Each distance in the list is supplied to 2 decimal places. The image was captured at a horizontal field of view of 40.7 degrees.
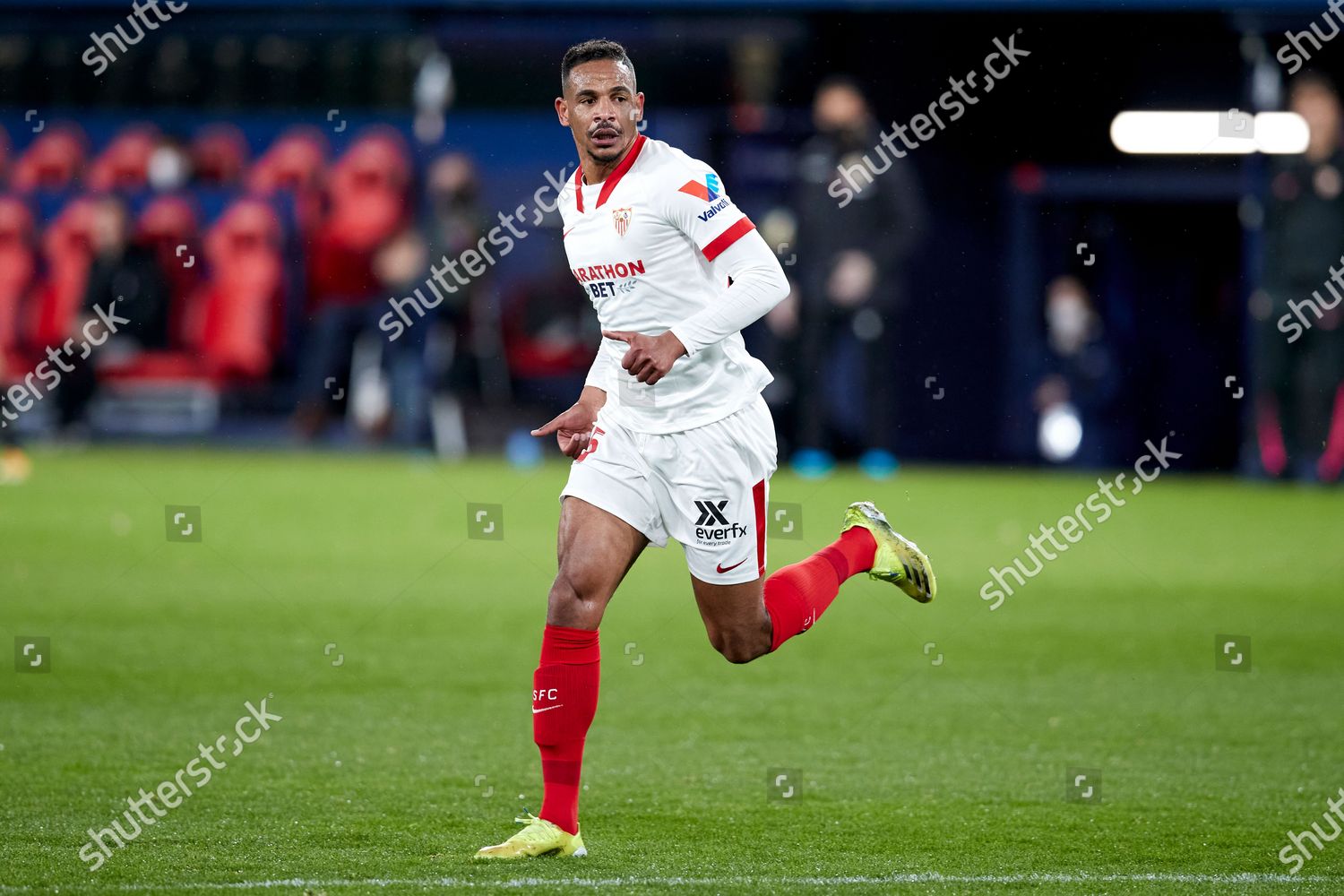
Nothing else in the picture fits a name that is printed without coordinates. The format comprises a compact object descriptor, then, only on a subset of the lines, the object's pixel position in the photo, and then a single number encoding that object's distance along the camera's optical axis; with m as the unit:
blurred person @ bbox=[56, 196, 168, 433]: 17.58
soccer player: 4.97
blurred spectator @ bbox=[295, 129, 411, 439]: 17.89
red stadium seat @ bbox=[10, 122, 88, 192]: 18.48
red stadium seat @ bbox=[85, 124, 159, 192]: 18.38
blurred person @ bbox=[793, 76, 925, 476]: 15.23
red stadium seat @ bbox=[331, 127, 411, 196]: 18.12
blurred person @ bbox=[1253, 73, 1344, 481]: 15.34
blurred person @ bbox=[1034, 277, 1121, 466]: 17.00
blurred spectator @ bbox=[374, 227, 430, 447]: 17.47
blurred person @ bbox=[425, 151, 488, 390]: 16.36
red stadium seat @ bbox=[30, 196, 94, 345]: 18.12
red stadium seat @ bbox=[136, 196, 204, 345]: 18.12
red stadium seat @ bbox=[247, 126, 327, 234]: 18.16
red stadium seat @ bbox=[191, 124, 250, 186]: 18.28
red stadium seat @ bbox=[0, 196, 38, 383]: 18.06
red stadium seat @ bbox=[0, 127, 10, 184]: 18.39
